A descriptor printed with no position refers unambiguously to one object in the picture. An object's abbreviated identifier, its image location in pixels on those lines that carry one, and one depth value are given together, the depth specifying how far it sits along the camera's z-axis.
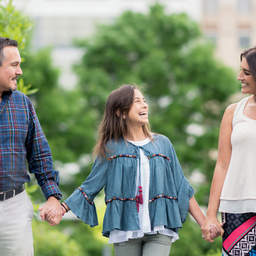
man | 7.54
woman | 7.74
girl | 8.26
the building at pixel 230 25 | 56.32
